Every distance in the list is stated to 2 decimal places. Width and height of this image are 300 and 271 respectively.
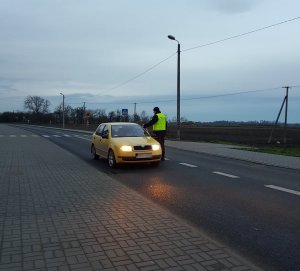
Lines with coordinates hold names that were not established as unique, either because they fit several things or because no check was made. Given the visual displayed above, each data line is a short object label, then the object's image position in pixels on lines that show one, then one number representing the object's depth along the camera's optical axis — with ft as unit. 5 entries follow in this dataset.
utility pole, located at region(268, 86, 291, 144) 72.78
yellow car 27.24
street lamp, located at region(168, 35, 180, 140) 60.46
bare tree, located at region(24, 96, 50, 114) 311.11
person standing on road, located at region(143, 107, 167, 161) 33.24
